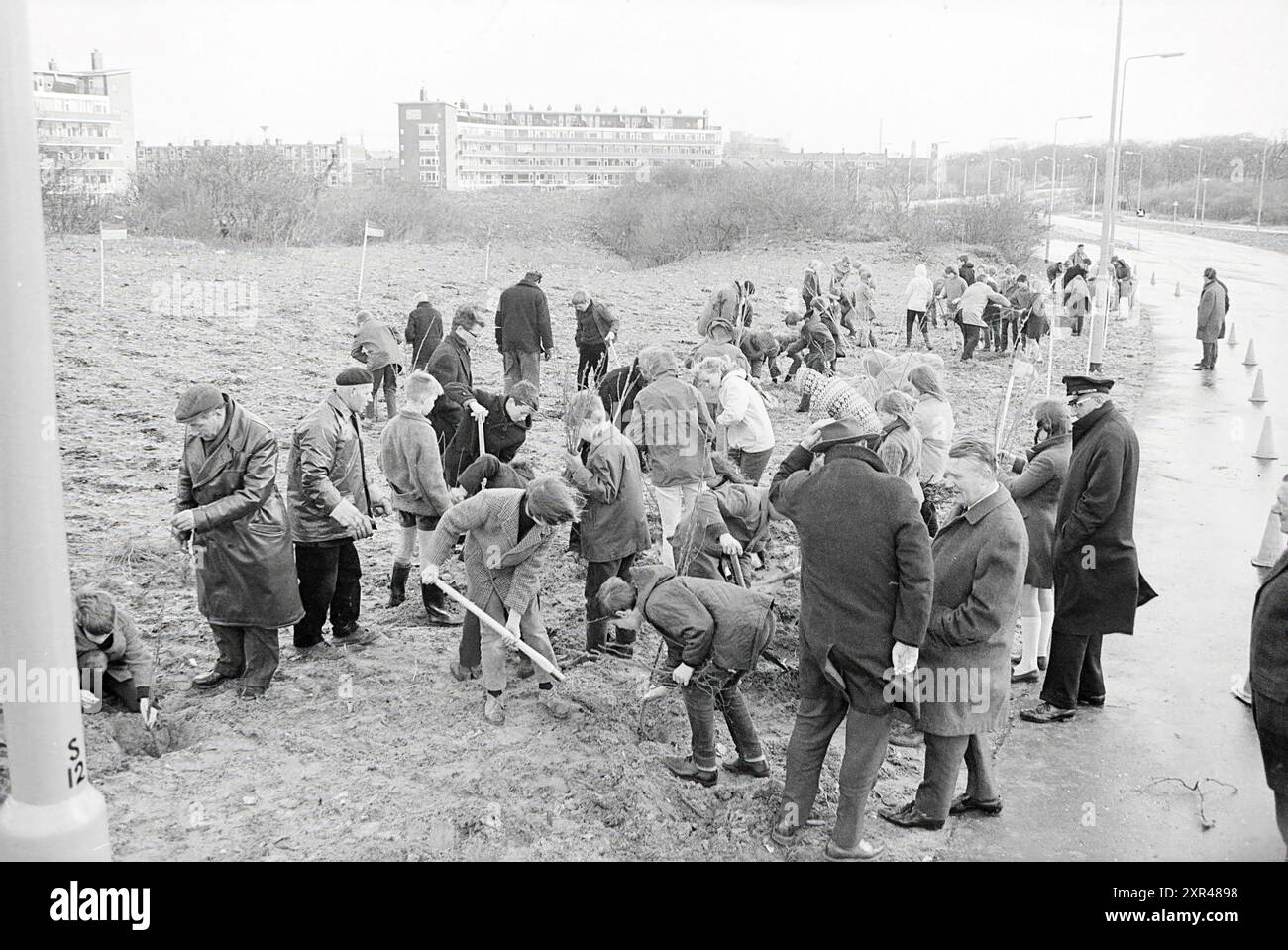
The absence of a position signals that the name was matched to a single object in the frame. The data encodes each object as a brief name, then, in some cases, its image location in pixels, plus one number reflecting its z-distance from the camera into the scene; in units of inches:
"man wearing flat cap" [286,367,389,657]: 258.5
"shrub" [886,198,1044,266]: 1785.2
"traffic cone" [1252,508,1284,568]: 381.7
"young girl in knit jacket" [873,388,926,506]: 263.0
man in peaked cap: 246.4
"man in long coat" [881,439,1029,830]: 196.2
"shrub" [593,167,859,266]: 1882.4
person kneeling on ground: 218.4
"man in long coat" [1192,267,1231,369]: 785.6
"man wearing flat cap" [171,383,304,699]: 233.0
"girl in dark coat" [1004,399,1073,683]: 259.6
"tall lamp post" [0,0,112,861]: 141.6
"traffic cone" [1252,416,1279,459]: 552.1
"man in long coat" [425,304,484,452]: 347.9
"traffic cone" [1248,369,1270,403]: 695.7
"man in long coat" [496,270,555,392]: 485.7
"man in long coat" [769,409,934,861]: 182.4
